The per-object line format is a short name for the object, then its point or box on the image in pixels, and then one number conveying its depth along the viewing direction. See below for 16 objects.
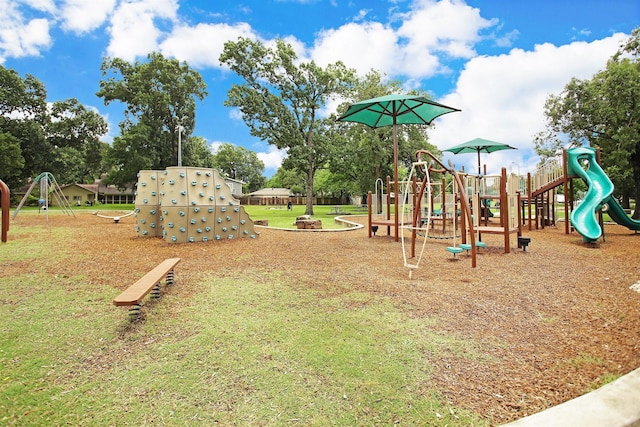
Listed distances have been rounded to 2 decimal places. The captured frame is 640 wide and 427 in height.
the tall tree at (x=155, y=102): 35.97
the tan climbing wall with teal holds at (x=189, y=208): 9.88
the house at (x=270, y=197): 66.34
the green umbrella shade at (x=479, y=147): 15.90
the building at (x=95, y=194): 54.44
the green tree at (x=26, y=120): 36.06
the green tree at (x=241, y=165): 76.19
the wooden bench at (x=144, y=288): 3.50
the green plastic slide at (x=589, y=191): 9.56
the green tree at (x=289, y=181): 68.50
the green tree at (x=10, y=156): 31.92
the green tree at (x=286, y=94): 27.97
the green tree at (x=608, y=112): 16.59
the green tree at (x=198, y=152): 38.41
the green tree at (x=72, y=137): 39.33
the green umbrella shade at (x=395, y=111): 9.69
